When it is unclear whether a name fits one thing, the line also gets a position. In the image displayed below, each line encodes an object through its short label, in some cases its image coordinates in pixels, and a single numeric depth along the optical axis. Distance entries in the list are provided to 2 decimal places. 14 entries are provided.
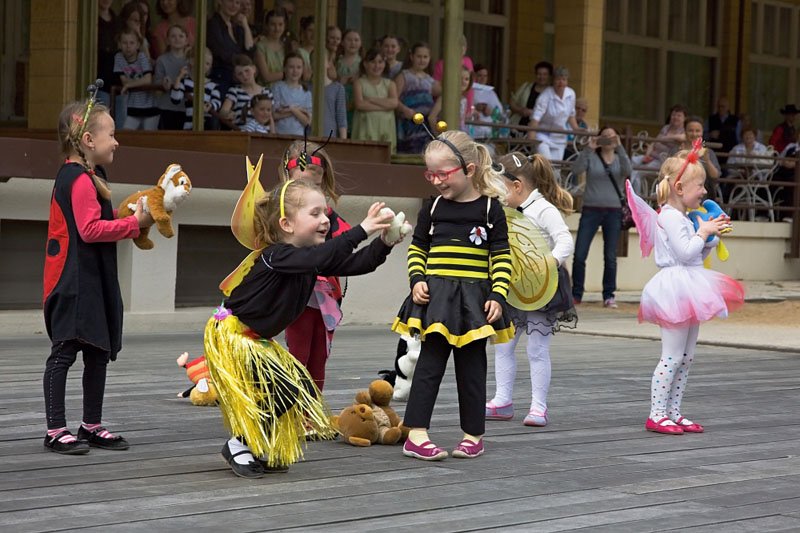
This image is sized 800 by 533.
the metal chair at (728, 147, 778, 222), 36.93
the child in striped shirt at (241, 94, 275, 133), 22.97
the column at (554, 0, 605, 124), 34.93
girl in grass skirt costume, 10.29
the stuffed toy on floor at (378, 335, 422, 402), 14.23
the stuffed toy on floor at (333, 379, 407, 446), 11.88
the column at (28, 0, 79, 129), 23.77
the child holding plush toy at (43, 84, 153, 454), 11.10
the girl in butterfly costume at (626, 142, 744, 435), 13.25
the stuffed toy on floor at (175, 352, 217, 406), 13.75
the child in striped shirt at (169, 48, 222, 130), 22.90
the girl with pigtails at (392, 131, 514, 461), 11.42
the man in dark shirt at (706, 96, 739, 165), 39.91
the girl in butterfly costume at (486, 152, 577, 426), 13.75
